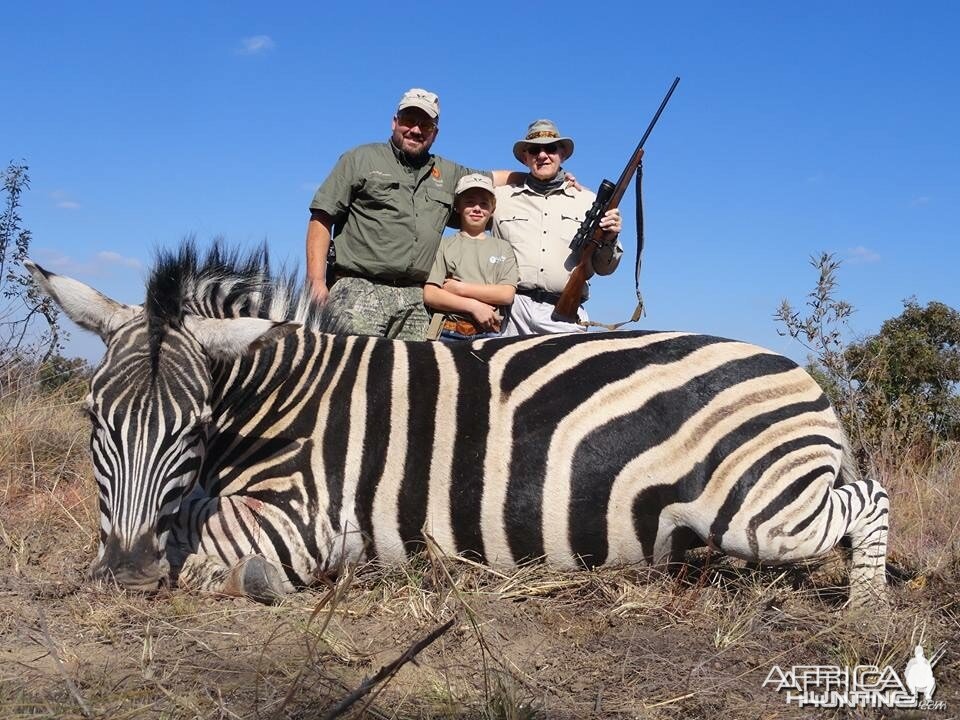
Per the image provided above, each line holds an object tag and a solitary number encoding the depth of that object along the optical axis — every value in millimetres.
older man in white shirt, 6039
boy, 5707
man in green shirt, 5941
